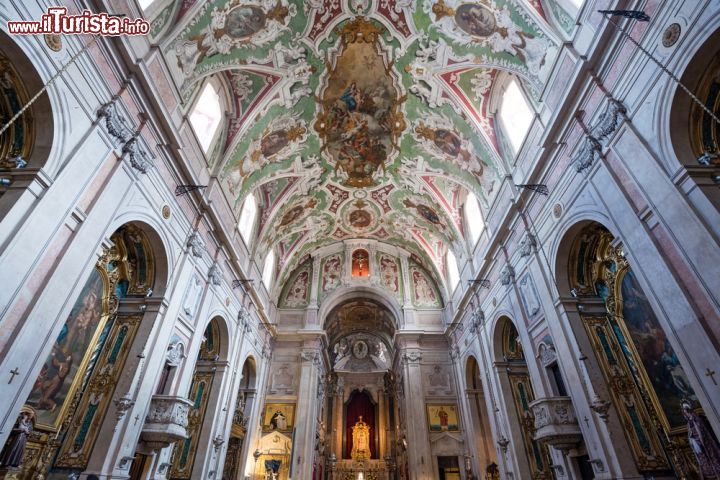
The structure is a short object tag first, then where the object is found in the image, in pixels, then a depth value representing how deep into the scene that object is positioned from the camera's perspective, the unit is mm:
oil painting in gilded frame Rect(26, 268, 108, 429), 6797
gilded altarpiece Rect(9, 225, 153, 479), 6844
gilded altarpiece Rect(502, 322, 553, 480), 10935
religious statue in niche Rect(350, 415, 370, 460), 28656
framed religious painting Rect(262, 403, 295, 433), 17188
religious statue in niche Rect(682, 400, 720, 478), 5164
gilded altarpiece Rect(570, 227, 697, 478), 6715
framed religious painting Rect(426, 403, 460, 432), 17175
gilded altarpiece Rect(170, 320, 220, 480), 11055
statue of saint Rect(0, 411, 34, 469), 5566
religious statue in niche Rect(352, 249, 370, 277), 22141
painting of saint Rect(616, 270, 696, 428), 6632
